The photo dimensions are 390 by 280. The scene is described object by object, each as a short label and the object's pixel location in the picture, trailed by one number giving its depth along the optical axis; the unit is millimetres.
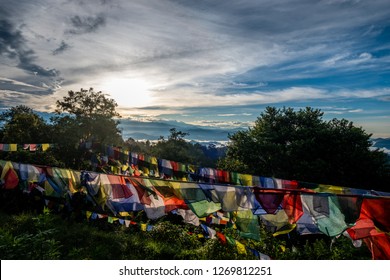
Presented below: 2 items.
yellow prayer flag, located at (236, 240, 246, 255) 6882
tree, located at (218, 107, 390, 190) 24188
